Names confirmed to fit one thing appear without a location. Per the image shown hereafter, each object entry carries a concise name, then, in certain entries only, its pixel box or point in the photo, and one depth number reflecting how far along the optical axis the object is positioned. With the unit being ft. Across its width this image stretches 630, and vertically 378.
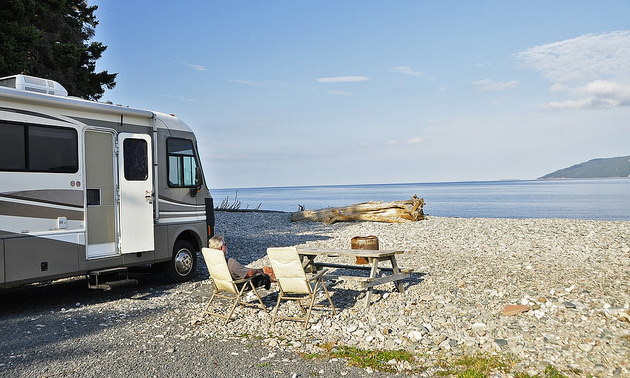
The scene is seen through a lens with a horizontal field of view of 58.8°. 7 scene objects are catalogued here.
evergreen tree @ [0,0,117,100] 44.78
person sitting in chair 25.93
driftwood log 65.82
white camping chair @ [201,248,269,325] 24.50
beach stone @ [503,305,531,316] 23.01
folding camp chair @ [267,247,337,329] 23.58
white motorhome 24.41
